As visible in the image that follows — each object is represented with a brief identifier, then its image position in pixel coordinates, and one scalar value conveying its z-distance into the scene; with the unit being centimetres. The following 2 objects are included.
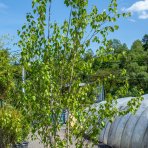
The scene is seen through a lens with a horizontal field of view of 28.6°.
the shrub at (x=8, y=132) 743
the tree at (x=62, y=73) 422
